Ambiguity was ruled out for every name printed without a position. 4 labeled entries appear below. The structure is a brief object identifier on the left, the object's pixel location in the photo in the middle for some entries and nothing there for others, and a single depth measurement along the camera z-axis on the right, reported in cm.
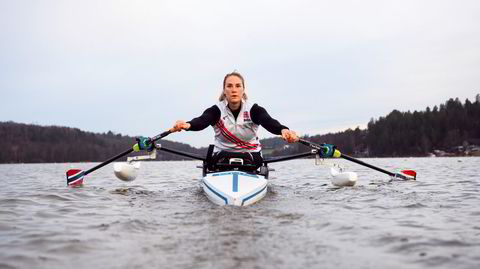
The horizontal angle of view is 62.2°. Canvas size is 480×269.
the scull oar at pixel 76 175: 1098
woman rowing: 844
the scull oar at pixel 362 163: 929
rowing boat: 664
